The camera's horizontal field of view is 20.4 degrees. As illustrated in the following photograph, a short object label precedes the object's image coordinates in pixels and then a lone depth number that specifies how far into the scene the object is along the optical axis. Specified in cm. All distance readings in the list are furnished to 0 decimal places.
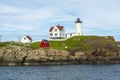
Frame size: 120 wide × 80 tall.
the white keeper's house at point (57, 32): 13000
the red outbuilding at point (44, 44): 10628
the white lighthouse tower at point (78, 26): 12862
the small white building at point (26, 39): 13777
